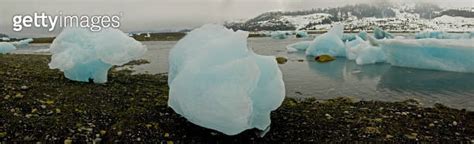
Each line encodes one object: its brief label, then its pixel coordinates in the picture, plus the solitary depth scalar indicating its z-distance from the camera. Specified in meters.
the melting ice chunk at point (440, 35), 40.09
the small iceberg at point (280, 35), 81.94
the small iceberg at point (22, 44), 69.56
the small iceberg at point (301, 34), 80.75
